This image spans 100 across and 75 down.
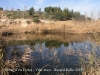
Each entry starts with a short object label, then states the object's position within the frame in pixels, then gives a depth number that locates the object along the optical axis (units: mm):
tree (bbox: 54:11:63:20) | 19092
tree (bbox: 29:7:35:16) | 20537
